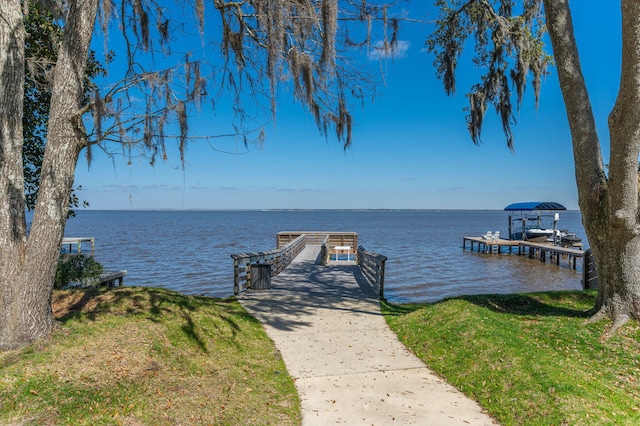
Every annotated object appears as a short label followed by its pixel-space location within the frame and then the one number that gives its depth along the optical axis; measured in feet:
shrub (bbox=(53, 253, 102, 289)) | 30.98
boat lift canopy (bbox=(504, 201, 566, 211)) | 105.81
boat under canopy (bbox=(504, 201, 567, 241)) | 104.88
